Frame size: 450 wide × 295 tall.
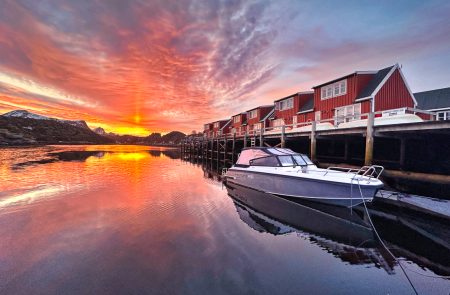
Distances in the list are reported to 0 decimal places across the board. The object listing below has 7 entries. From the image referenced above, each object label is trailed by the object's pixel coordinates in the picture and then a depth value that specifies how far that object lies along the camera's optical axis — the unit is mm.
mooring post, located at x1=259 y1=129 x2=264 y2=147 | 21403
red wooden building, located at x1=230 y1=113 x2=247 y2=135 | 42719
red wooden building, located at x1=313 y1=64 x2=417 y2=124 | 18656
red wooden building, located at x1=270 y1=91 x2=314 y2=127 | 26281
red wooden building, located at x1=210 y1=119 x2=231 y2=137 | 51844
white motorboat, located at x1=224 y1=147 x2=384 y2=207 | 8055
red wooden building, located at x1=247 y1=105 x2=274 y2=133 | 34812
